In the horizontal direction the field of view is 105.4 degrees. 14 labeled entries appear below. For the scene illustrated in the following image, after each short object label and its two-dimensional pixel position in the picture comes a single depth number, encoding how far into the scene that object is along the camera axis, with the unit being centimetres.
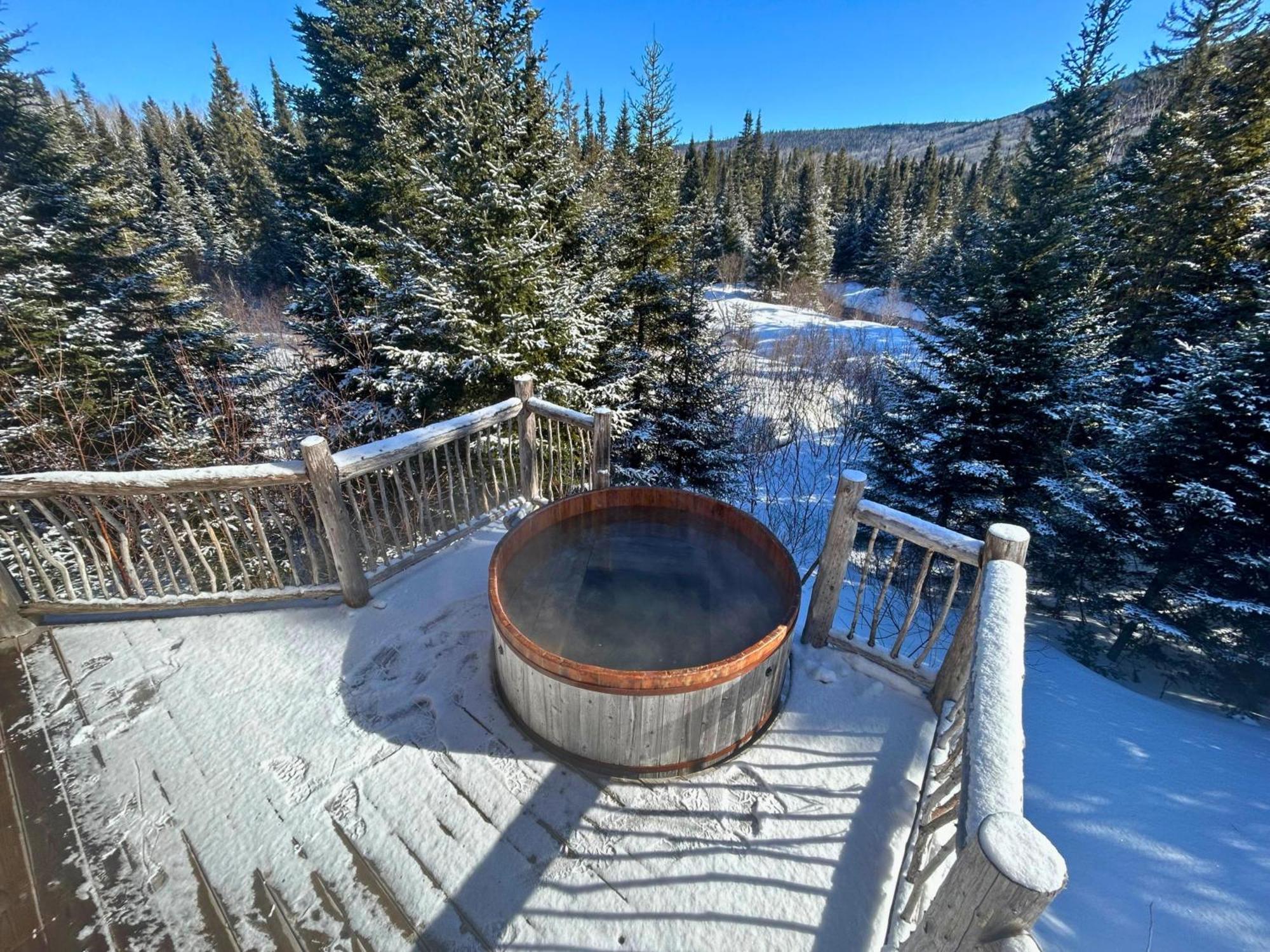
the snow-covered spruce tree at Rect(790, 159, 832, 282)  2480
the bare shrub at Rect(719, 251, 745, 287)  2730
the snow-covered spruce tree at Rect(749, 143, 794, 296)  2608
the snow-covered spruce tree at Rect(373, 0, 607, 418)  585
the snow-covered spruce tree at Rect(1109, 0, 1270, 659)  516
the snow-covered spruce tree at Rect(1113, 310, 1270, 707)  499
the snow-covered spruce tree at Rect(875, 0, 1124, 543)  598
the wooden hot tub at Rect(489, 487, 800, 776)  219
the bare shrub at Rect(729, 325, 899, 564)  945
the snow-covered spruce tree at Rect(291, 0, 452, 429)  772
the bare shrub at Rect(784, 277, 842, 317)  2441
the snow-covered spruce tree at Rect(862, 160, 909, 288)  2908
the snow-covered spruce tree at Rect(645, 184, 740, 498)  734
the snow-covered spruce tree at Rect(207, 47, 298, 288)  2028
